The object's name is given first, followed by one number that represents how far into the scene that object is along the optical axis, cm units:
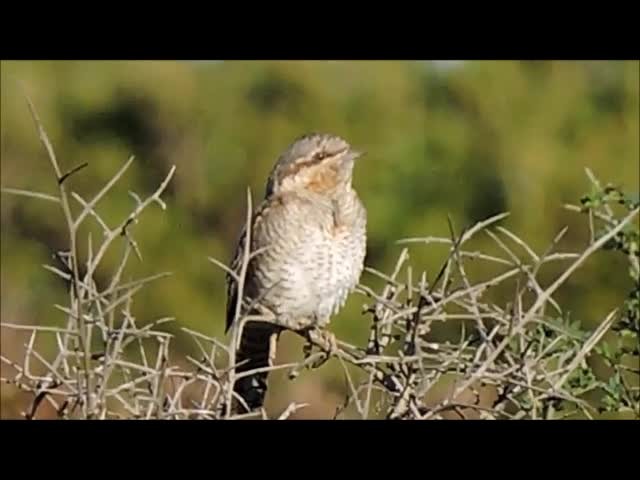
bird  782
